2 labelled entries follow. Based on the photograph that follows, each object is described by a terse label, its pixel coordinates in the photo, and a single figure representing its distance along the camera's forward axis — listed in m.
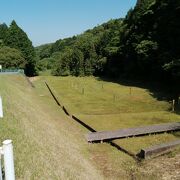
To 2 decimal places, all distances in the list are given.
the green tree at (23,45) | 50.94
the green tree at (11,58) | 42.36
